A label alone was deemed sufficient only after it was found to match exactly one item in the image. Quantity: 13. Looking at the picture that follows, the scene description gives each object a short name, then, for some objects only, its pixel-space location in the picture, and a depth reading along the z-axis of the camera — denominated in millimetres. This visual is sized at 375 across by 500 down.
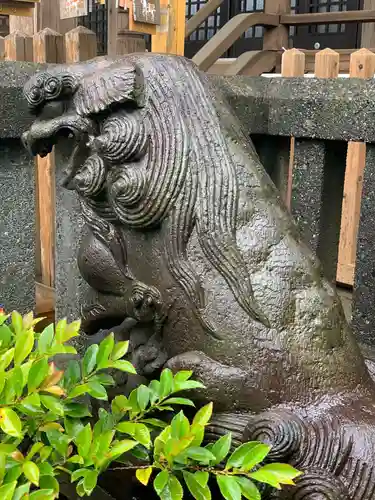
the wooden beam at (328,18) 5027
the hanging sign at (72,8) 3058
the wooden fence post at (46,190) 3117
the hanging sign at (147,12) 2527
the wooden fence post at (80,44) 2957
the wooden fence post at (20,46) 3234
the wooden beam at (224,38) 4832
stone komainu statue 1224
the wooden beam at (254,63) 5176
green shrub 908
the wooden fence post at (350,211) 3852
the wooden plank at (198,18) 5527
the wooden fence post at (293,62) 3268
